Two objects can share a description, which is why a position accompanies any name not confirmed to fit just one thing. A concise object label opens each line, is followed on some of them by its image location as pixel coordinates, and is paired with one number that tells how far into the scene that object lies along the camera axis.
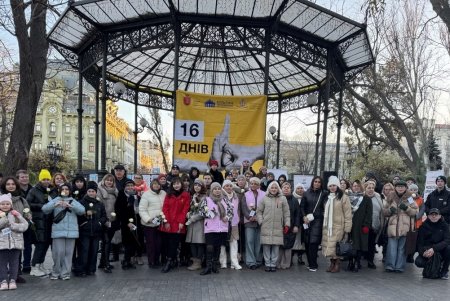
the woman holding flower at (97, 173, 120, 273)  7.49
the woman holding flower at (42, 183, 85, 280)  6.72
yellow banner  11.81
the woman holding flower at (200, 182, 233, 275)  7.43
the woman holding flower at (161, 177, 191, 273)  7.54
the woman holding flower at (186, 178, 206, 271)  7.58
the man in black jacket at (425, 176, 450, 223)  8.67
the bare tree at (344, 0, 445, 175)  19.77
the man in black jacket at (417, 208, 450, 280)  7.52
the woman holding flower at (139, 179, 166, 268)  7.52
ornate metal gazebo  10.06
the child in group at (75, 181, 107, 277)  7.00
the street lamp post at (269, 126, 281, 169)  18.25
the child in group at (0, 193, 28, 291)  6.18
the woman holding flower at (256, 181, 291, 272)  7.72
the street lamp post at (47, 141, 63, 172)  23.67
